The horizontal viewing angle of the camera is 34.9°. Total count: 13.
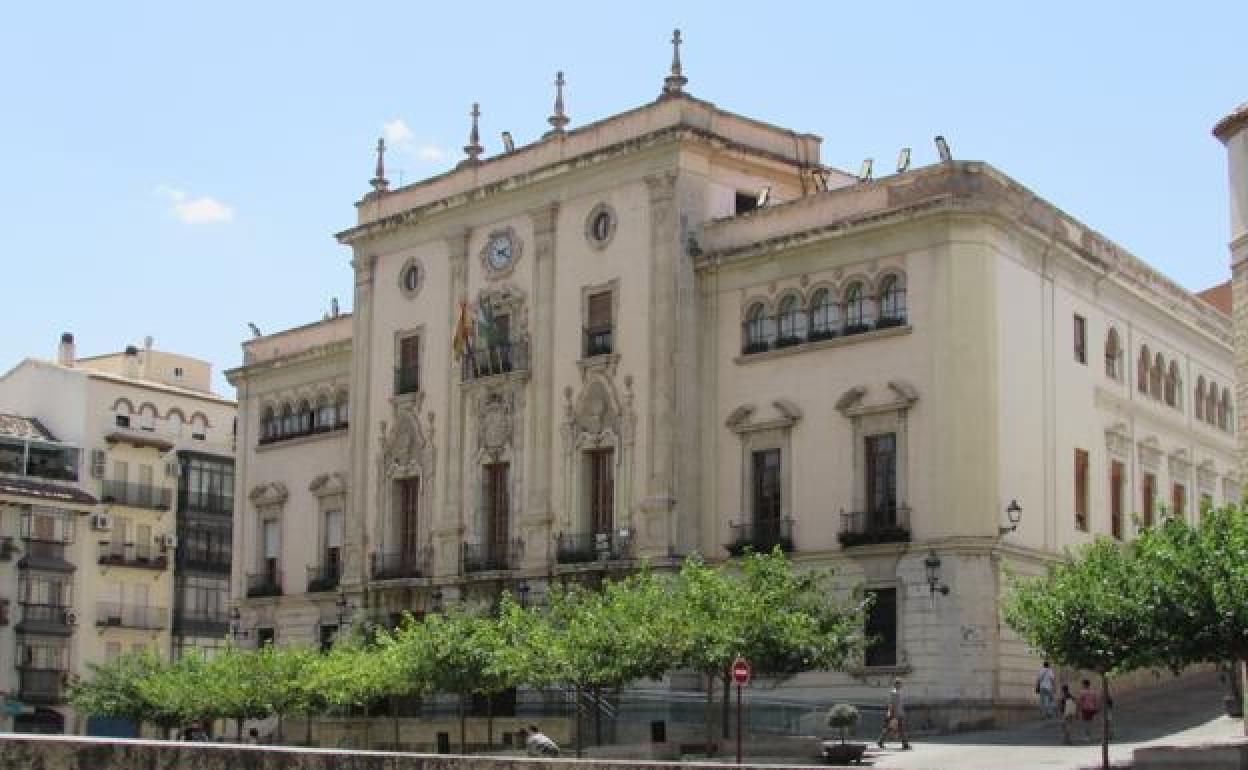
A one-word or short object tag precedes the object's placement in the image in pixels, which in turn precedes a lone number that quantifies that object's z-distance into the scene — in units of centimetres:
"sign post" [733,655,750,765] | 3012
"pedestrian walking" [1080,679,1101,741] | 3425
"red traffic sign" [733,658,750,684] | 3013
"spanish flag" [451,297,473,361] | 4744
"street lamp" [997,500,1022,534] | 3731
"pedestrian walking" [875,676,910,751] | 3438
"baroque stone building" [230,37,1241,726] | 3816
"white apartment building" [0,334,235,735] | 6619
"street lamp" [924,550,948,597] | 3703
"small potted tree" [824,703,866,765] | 3161
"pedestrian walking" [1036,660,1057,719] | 3684
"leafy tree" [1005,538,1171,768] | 2833
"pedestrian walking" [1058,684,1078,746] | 3372
